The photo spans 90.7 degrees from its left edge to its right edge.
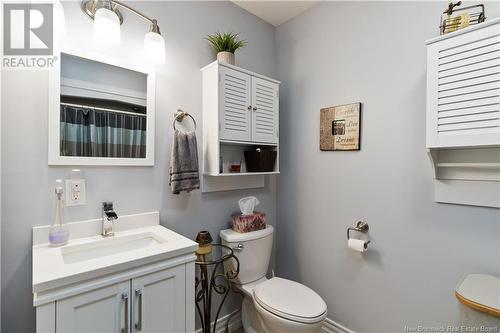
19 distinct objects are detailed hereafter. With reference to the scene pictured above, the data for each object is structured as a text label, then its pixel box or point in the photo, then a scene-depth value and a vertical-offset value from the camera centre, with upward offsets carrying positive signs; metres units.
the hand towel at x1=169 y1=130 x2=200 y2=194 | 1.48 +0.01
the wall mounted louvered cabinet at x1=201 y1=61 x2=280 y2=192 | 1.62 +0.34
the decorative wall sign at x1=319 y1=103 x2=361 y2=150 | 1.67 +0.28
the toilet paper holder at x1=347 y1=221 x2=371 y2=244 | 1.63 -0.40
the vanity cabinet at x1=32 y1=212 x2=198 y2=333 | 0.85 -0.45
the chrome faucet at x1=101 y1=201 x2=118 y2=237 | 1.27 -0.27
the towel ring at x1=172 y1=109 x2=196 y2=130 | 1.58 +0.33
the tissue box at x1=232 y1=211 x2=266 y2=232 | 1.75 -0.40
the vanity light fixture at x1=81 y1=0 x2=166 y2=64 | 1.20 +0.70
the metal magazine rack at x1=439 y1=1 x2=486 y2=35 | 1.13 +0.71
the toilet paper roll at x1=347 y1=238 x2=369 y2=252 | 1.55 -0.50
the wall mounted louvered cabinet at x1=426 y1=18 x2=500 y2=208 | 1.02 +0.25
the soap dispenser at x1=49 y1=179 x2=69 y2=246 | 1.14 -0.29
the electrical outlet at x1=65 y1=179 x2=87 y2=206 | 1.22 -0.13
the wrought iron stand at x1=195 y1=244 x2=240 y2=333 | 1.55 -0.82
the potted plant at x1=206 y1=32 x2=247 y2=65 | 1.70 +0.84
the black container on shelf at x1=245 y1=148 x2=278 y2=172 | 1.85 +0.05
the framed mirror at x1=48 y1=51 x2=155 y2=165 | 1.21 +0.29
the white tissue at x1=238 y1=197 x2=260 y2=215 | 1.82 -0.29
